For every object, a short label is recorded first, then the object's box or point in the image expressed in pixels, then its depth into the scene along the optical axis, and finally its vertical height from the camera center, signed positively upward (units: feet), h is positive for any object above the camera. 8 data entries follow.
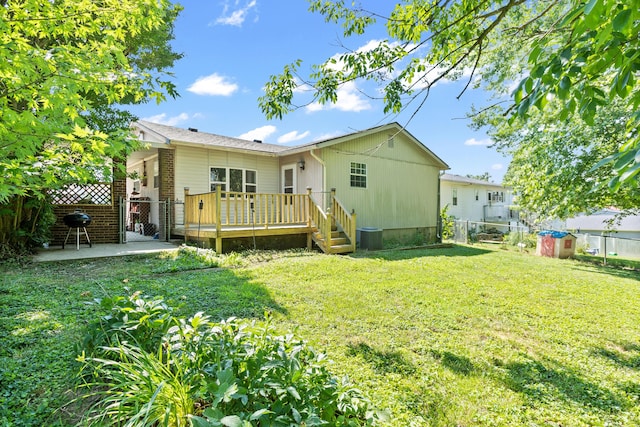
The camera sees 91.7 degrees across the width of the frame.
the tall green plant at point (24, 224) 23.22 -0.93
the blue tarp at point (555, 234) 38.88 -2.67
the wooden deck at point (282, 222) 28.35 -0.97
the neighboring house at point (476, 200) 76.40 +3.54
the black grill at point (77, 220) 26.66 -0.62
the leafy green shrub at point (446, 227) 54.60 -2.65
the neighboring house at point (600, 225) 68.49 -2.92
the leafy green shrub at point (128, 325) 7.55 -2.88
